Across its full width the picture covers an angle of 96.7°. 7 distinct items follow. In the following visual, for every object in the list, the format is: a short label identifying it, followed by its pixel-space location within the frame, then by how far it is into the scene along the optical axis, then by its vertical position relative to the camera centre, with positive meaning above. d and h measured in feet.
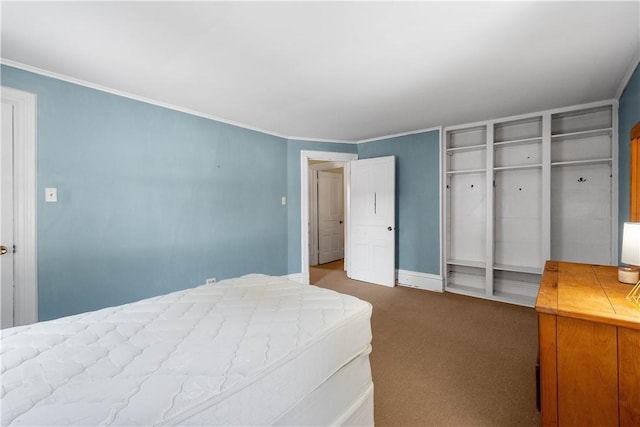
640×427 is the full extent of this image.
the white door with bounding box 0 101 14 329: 7.07 +0.01
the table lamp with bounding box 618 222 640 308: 4.77 -0.62
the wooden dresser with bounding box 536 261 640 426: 3.90 -2.15
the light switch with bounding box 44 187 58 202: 7.63 +0.52
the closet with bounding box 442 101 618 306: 10.76 +0.63
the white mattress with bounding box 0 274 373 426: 2.71 -1.78
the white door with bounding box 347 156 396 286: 14.44 -0.43
